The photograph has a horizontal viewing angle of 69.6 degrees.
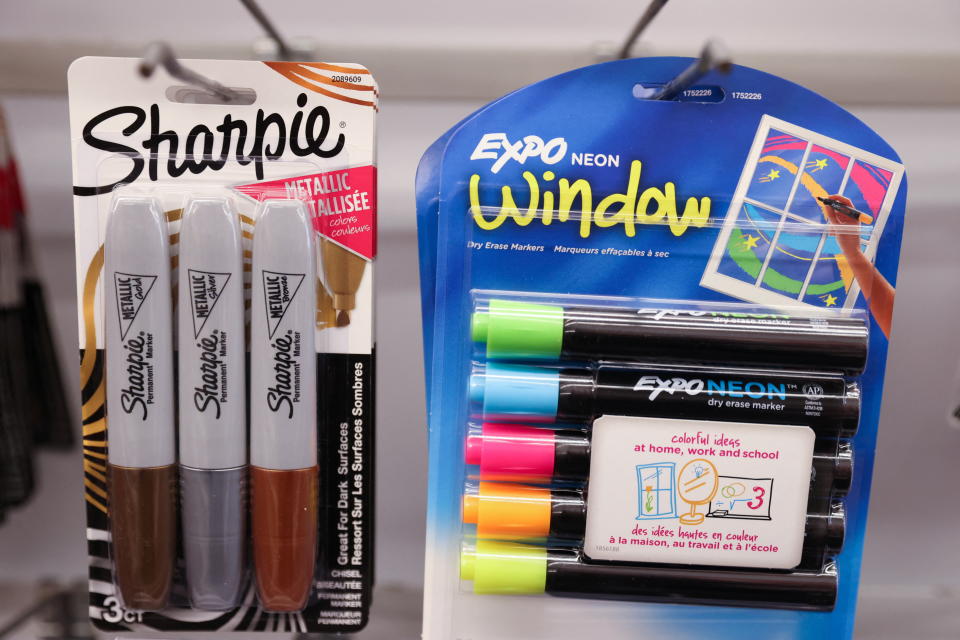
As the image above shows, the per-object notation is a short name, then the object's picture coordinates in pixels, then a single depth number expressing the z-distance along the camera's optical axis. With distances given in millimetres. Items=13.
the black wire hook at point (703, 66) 347
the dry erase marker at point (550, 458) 401
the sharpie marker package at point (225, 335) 412
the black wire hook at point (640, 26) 432
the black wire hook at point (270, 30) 462
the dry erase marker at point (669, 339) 396
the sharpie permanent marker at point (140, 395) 406
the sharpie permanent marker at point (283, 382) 411
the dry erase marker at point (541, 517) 405
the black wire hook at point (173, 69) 339
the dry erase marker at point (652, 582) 404
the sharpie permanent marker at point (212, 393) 407
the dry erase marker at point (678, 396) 397
